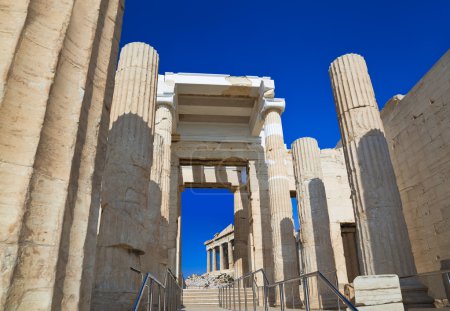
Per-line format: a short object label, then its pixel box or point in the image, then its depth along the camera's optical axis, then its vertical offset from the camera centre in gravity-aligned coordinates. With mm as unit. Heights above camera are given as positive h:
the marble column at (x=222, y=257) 36803 +3953
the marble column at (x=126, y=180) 5410 +1976
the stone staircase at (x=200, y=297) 15526 +50
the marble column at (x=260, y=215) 16609 +3692
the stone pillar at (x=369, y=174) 7344 +2534
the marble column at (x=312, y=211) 12648 +2956
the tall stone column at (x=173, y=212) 14729 +3910
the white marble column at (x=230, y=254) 32312 +3796
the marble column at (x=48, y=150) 2064 +960
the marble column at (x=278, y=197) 13242 +3766
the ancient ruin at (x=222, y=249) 34188 +4966
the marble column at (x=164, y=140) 12211 +6136
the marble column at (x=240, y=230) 21594 +3977
